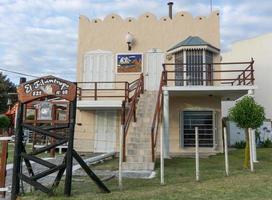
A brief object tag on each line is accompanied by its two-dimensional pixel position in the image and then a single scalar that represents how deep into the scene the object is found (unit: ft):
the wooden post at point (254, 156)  51.55
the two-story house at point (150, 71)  64.54
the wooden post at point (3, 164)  28.71
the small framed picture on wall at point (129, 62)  69.05
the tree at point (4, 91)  160.35
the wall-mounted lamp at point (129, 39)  68.49
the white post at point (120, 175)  32.08
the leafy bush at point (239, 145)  81.44
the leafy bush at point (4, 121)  103.95
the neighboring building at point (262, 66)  103.55
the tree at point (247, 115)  44.04
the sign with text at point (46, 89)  29.89
